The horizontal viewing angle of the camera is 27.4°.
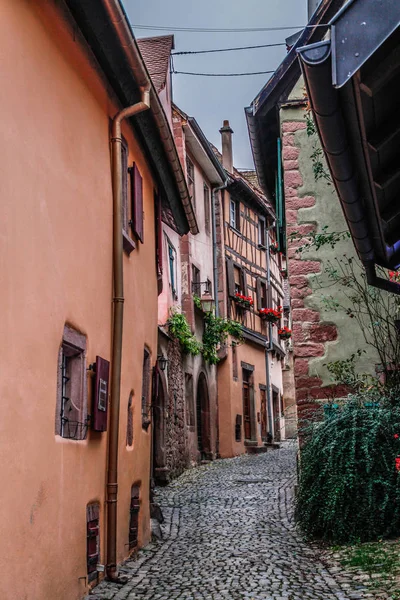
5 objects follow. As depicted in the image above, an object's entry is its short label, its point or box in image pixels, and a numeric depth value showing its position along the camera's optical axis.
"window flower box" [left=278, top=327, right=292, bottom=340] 27.25
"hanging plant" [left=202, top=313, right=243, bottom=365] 18.70
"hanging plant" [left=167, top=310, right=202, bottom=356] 15.58
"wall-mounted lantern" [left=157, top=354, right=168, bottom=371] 13.59
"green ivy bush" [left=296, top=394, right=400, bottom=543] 7.51
